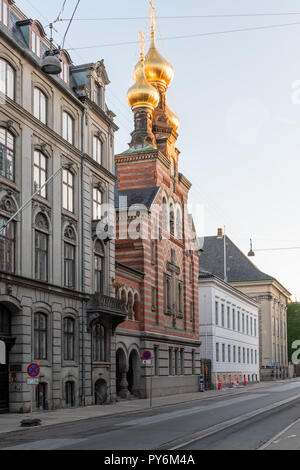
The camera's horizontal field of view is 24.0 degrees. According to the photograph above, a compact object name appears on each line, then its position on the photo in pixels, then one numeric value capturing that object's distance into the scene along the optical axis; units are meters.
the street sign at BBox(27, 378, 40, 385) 24.13
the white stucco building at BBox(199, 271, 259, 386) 63.34
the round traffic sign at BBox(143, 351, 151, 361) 35.03
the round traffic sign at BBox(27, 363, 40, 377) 24.22
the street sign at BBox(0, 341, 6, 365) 28.36
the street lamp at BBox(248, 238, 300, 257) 67.80
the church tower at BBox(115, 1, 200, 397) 44.38
